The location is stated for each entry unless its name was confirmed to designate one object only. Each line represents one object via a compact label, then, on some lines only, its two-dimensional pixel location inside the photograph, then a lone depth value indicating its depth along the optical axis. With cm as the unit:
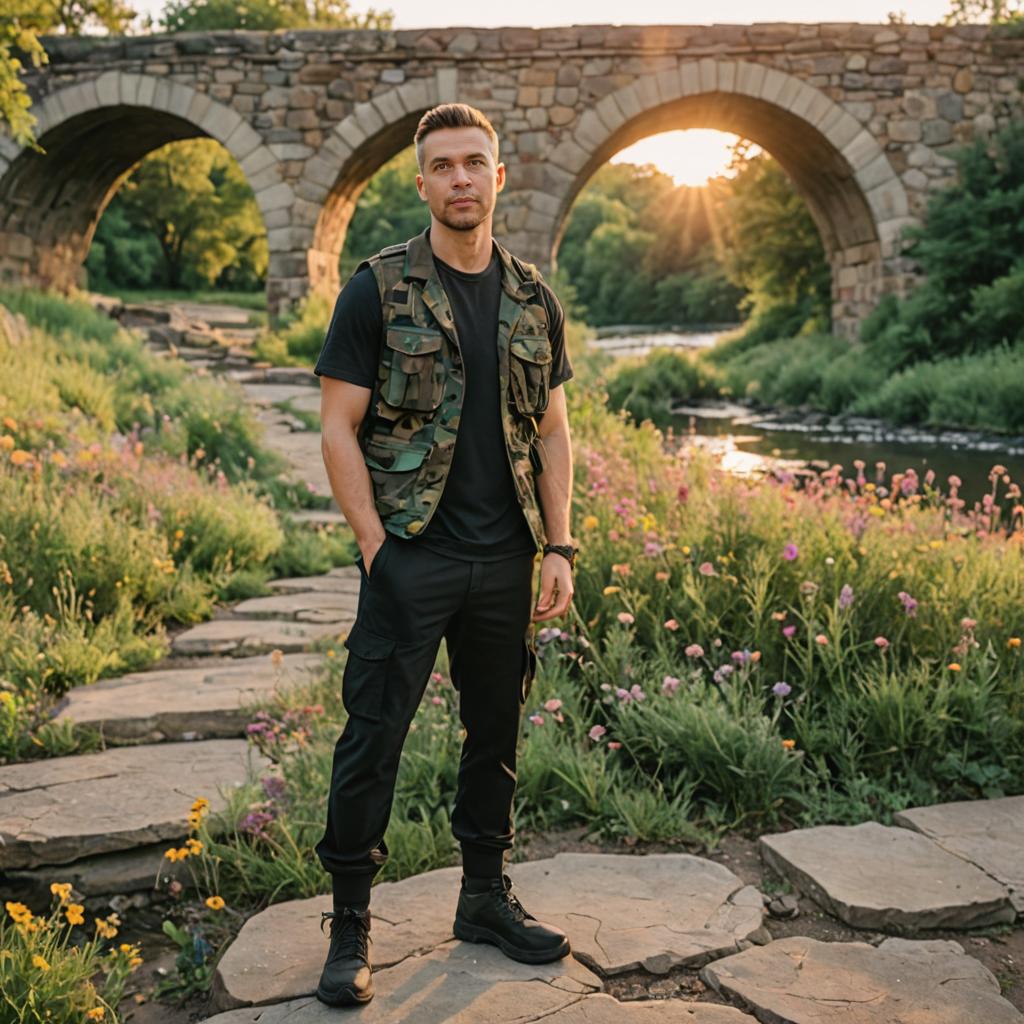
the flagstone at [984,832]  296
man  238
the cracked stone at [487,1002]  230
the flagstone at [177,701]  396
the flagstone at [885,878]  277
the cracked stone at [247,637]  490
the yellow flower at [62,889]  258
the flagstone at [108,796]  318
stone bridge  1541
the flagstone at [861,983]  234
